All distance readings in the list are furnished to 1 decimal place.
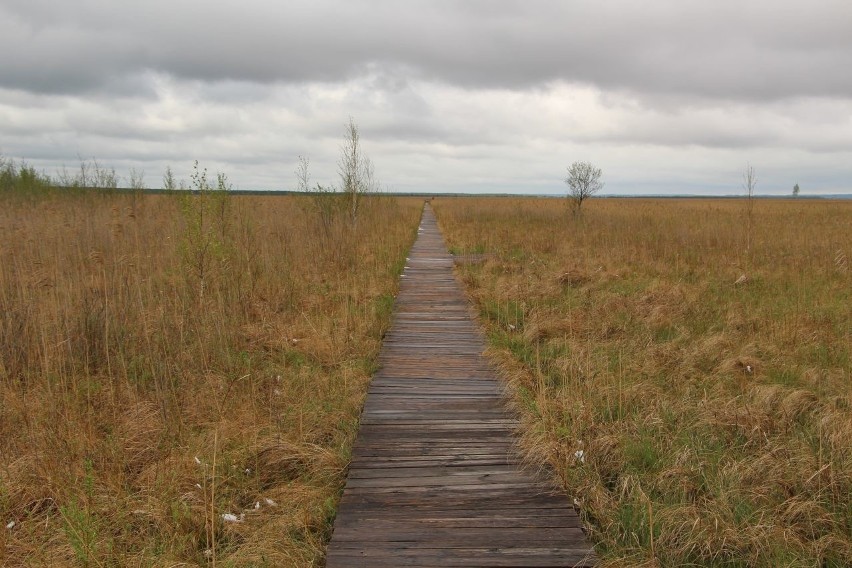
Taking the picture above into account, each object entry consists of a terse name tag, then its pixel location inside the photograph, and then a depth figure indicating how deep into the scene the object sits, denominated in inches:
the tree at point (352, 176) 669.9
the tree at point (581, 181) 892.6
